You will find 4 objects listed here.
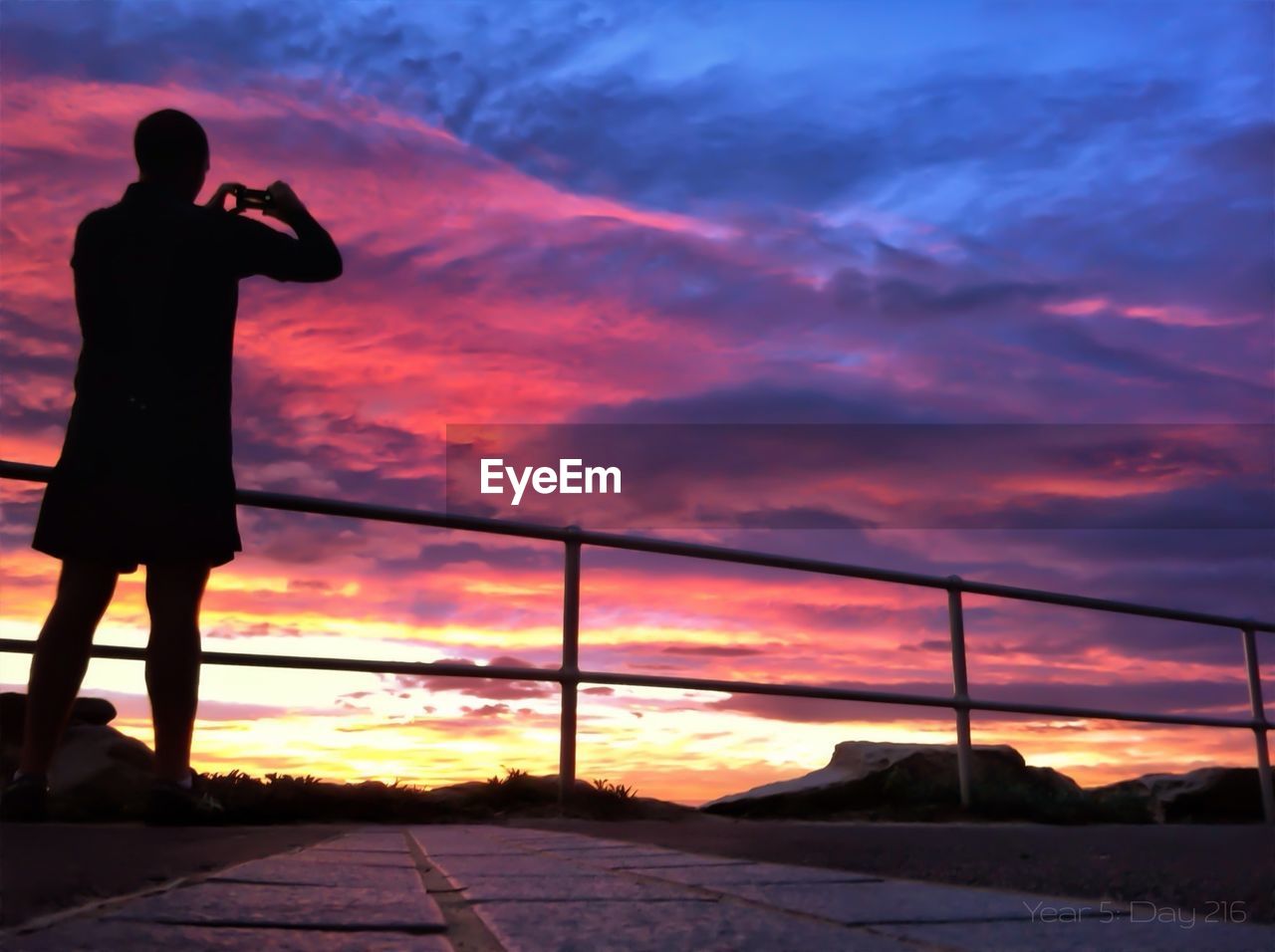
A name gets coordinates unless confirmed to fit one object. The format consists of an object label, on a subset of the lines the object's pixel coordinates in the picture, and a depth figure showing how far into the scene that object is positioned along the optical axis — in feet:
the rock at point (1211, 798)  24.04
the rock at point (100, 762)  15.85
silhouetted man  10.32
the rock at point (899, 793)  17.31
